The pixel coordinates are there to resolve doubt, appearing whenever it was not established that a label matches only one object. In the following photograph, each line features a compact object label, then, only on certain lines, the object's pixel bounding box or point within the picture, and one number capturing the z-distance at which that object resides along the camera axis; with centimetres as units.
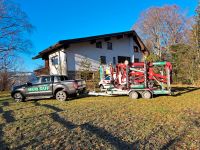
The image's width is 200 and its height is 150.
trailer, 870
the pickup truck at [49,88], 924
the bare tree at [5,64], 1925
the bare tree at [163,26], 2572
